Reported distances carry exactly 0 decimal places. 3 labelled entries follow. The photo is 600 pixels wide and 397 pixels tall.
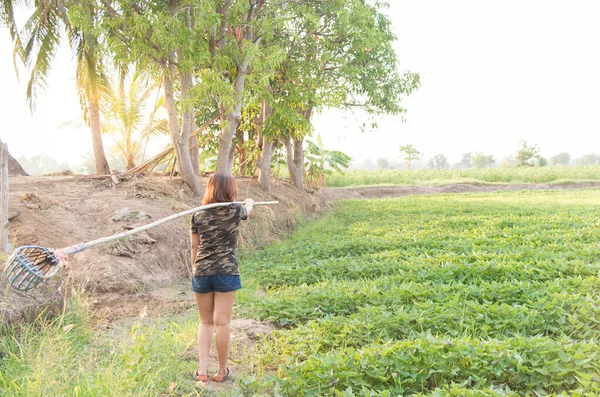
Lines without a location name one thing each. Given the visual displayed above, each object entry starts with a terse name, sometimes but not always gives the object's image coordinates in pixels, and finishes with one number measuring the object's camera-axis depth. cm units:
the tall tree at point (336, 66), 1391
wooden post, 602
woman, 444
